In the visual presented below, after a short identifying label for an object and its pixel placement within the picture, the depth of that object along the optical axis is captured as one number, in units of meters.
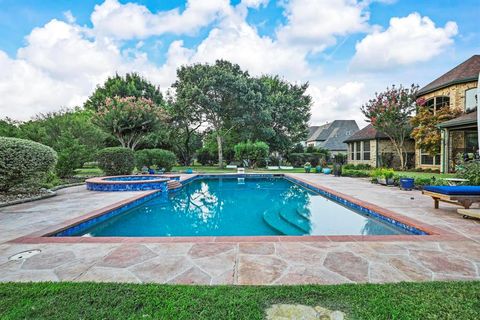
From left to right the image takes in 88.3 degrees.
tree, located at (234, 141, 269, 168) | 22.53
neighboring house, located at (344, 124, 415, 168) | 19.84
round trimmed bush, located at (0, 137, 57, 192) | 6.70
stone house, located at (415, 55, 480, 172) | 14.30
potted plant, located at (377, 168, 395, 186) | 10.27
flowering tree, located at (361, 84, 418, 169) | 17.48
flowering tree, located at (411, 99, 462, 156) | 15.18
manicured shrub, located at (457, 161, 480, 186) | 7.25
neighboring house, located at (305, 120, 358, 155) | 35.09
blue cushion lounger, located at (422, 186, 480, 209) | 5.09
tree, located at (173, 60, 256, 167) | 22.61
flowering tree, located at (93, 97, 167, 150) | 15.35
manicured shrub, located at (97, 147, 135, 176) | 13.45
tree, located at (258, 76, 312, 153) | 27.89
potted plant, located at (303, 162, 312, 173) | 19.05
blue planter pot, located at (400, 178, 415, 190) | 9.01
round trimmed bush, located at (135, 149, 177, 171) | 17.53
